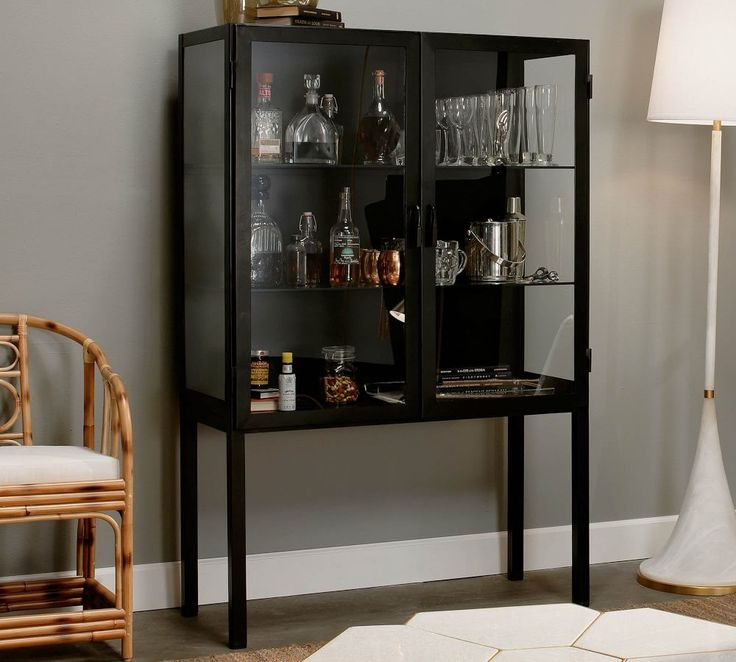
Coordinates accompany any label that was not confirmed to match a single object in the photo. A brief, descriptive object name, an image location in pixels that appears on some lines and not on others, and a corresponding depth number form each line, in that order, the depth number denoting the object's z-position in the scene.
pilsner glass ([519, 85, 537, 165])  3.10
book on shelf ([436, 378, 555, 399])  3.04
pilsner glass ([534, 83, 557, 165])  3.09
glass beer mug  3.03
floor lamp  3.20
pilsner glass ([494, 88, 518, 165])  3.06
